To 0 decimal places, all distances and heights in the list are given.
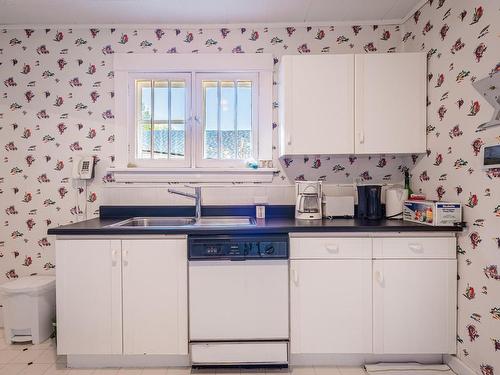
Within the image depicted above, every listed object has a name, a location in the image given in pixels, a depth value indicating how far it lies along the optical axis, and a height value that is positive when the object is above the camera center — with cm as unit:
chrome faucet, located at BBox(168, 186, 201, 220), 236 -8
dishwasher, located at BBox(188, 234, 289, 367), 187 -73
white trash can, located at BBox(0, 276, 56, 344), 219 -86
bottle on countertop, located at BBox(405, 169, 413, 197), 230 +4
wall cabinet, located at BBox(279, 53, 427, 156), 214 +60
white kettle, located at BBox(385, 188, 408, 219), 221 -11
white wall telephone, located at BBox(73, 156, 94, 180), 240 +15
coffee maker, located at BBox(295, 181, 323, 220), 222 -9
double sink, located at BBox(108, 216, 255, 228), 236 -25
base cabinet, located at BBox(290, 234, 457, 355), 188 -65
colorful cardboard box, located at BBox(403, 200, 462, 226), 184 -15
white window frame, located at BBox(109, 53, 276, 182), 246 +64
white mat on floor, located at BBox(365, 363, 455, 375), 186 -108
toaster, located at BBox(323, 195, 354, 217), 227 -14
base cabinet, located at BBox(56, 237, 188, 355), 189 -60
